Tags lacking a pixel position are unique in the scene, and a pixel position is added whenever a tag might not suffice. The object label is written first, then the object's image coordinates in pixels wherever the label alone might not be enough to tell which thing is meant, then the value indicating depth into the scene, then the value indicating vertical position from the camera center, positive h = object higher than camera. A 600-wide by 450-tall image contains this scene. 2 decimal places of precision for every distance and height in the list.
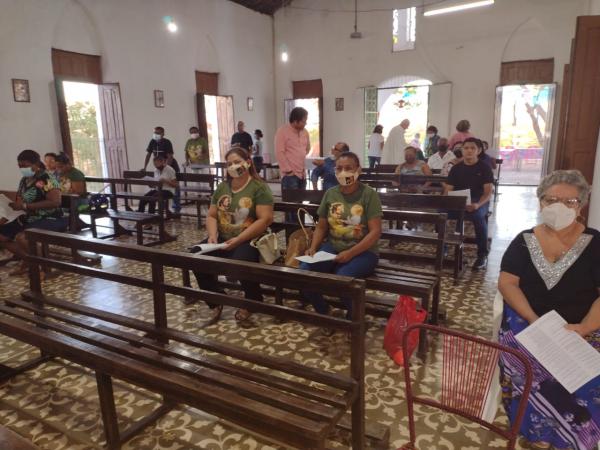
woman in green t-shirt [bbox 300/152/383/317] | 2.96 -0.60
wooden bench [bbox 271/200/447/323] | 2.82 -0.93
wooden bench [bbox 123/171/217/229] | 6.59 -0.64
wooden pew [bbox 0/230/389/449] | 1.61 -0.95
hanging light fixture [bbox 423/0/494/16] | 8.97 +2.57
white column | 3.72 -0.59
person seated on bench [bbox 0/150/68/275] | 4.50 -0.63
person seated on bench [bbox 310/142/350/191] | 5.22 -0.40
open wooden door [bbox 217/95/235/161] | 11.50 +0.46
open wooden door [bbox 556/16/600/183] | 3.99 +0.27
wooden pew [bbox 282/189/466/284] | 4.02 -0.63
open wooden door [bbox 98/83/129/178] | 8.55 +0.19
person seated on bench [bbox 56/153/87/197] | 5.34 -0.43
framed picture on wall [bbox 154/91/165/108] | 9.39 +0.84
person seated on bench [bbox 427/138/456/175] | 7.07 -0.37
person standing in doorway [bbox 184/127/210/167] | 9.09 -0.21
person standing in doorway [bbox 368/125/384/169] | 10.72 -0.30
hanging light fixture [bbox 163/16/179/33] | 9.44 +2.42
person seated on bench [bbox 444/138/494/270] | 4.55 -0.53
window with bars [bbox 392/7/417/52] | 11.59 +2.72
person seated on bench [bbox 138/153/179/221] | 7.02 -0.57
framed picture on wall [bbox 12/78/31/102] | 6.96 +0.80
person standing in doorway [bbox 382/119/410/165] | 9.44 -0.22
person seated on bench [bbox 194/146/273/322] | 3.28 -0.57
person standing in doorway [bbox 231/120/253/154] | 9.08 -0.03
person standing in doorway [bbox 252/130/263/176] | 11.49 -0.23
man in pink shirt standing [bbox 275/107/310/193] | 5.29 -0.13
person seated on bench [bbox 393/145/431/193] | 6.15 -0.43
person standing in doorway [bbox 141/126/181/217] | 8.14 -0.16
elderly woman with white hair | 1.84 -0.71
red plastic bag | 2.66 -1.10
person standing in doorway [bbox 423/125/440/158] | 9.22 -0.13
